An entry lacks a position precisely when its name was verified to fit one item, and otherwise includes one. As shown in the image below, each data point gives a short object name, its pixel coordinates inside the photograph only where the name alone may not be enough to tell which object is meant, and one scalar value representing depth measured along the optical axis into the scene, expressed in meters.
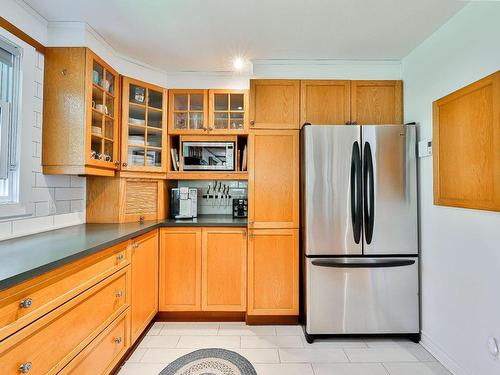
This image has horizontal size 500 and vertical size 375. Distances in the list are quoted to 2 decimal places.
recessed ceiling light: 2.49
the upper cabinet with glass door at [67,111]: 2.01
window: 1.74
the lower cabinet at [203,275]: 2.52
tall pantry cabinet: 2.45
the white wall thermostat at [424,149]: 2.10
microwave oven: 2.79
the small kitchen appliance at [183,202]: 2.80
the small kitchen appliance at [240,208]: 2.98
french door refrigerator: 2.20
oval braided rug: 1.84
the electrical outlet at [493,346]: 1.55
